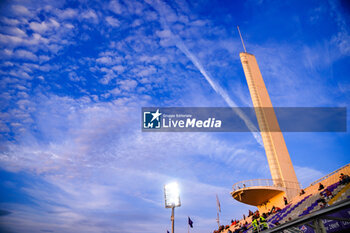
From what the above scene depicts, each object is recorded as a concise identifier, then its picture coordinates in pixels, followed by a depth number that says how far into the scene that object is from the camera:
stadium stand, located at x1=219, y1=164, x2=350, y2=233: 13.46
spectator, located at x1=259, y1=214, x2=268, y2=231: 15.26
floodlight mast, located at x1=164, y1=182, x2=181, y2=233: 24.84
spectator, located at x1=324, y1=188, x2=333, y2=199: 18.12
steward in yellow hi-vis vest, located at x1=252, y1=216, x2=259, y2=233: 16.70
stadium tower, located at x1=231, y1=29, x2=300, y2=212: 29.62
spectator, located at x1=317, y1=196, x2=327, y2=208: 16.73
